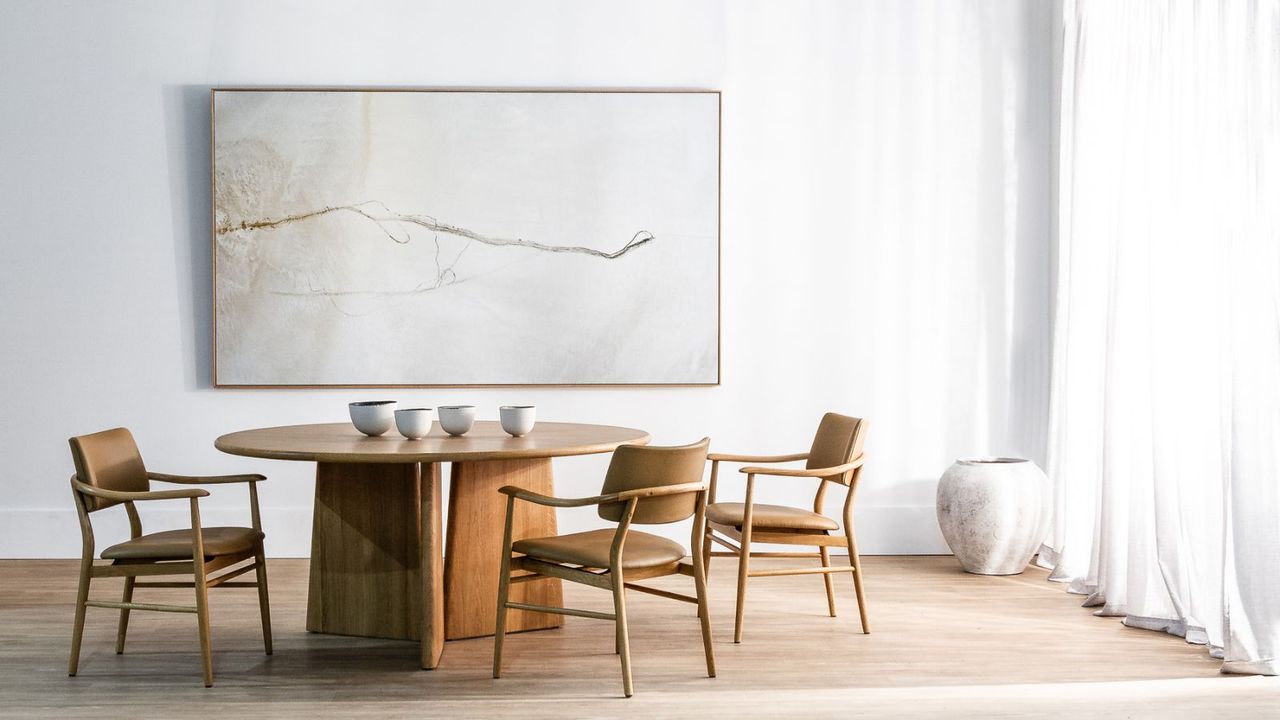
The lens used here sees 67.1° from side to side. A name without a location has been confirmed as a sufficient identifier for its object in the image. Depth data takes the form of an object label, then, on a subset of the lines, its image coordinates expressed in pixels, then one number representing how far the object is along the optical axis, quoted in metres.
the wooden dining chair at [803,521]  3.56
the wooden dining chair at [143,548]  3.05
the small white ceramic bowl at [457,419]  3.40
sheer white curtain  3.21
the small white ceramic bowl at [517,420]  3.45
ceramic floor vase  4.59
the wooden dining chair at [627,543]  2.94
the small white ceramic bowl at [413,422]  3.31
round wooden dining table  3.43
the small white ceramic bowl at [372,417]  3.38
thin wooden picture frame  4.92
